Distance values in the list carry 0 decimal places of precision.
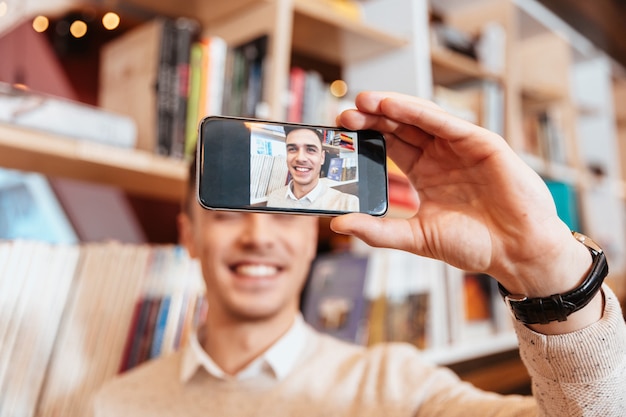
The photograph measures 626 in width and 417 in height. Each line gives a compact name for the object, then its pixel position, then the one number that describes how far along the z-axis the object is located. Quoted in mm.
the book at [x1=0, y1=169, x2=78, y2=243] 1255
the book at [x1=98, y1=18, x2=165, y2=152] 1172
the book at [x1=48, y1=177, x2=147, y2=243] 1343
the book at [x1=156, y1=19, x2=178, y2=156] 1155
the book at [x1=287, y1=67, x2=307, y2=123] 1372
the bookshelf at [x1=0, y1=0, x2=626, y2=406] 1104
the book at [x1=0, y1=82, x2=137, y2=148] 969
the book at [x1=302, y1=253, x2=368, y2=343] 1395
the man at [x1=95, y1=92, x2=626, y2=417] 621
